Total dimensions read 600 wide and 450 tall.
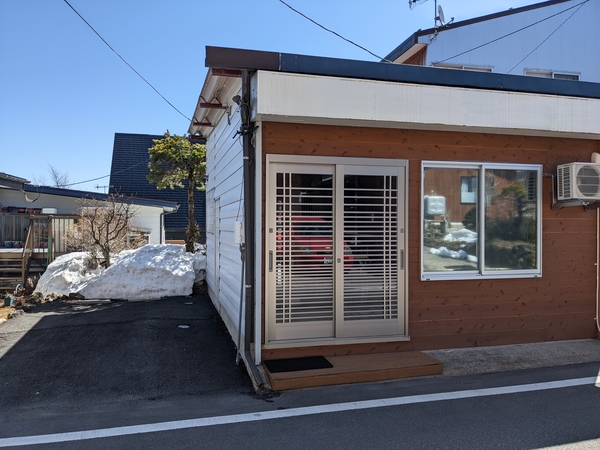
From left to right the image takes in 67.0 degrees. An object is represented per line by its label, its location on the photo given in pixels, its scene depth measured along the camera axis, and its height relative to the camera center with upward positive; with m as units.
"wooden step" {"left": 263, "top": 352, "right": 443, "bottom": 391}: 4.62 -1.52
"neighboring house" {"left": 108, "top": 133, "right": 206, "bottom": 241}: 22.78 +2.28
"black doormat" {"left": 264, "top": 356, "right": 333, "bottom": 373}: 4.88 -1.51
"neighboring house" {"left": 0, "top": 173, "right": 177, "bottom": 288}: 12.52 +0.16
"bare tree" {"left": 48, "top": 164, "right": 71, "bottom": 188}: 40.38 +4.10
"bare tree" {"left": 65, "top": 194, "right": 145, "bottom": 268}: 11.17 -0.11
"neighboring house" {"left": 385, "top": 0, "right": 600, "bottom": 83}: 13.28 +5.62
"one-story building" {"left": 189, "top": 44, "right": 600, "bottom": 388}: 5.07 +0.27
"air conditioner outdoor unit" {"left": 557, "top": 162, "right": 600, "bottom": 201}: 5.73 +0.62
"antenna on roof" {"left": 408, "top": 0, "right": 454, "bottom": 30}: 13.19 +6.25
